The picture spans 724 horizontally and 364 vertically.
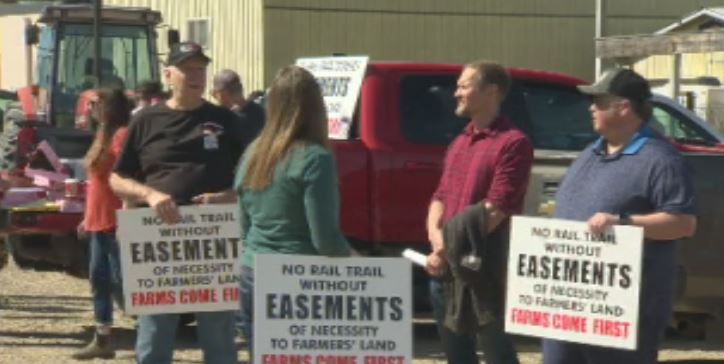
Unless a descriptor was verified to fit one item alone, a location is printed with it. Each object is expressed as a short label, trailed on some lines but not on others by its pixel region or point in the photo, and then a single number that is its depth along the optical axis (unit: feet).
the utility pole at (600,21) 120.37
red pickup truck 37.73
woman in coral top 35.01
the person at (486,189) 23.63
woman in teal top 21.99
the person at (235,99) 38.83
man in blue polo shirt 21.12
